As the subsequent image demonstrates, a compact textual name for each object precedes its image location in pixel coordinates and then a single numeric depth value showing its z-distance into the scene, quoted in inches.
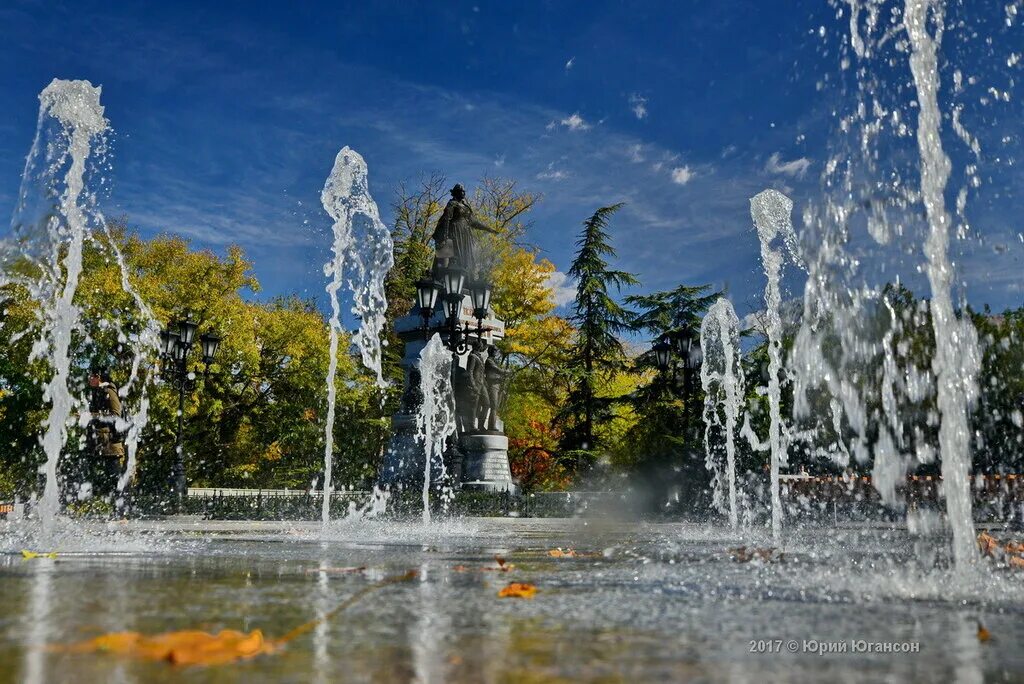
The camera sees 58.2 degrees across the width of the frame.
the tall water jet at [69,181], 398.3
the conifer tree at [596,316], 1446.9
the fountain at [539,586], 109.0
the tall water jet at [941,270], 256.5
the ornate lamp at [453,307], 612.2
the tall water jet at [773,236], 669.9
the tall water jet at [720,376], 853.7
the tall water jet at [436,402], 928.9
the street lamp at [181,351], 711.7
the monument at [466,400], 987.9
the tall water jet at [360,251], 661.3
